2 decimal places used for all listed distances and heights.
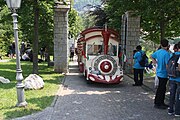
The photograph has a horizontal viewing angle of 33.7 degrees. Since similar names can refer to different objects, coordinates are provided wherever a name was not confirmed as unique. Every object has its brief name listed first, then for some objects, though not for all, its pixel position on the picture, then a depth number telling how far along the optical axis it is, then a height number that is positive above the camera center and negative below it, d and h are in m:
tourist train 13.55 -0.18
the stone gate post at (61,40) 18.84 +0.77
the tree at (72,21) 26.70 +2.92
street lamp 8.80 -0.09
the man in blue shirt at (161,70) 8.98 -0.54
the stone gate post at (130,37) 19.14 +0.98
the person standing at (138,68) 13.55 -0.73
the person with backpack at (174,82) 8.02 -0.82
